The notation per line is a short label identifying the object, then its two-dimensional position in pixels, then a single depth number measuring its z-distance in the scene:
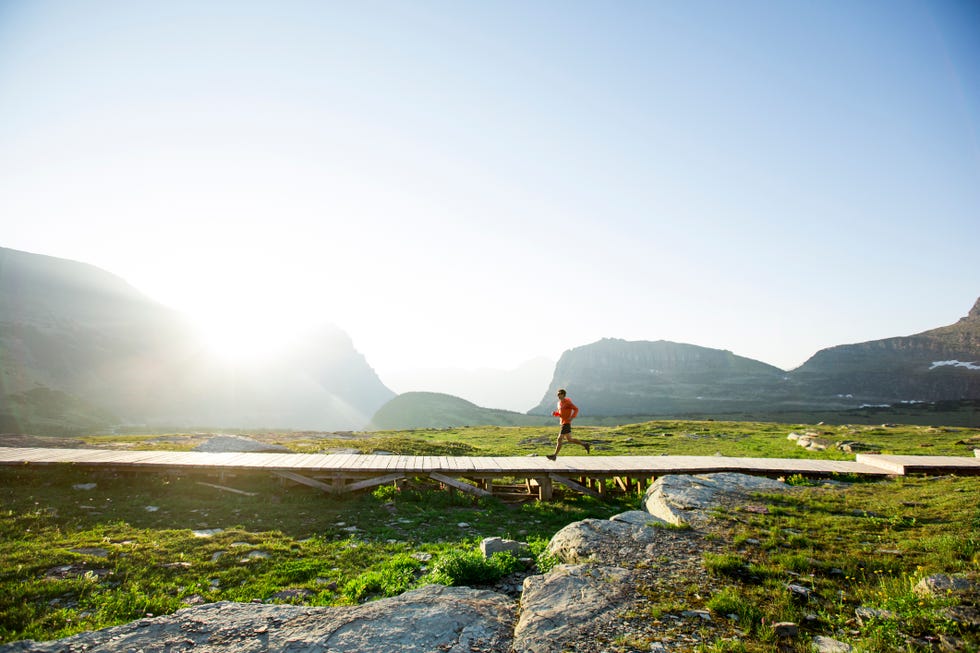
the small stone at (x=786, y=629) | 5.48
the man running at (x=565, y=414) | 18.50
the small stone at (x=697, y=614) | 5.97
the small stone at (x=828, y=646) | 5.06
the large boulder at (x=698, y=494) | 11.05
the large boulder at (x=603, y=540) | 8.38
